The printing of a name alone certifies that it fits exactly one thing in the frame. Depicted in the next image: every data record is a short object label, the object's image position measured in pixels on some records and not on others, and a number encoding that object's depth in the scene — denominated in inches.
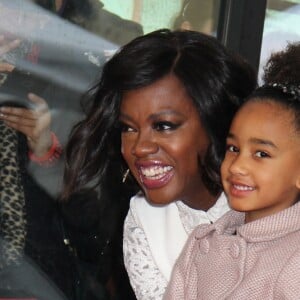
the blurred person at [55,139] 94.6
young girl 71.5
